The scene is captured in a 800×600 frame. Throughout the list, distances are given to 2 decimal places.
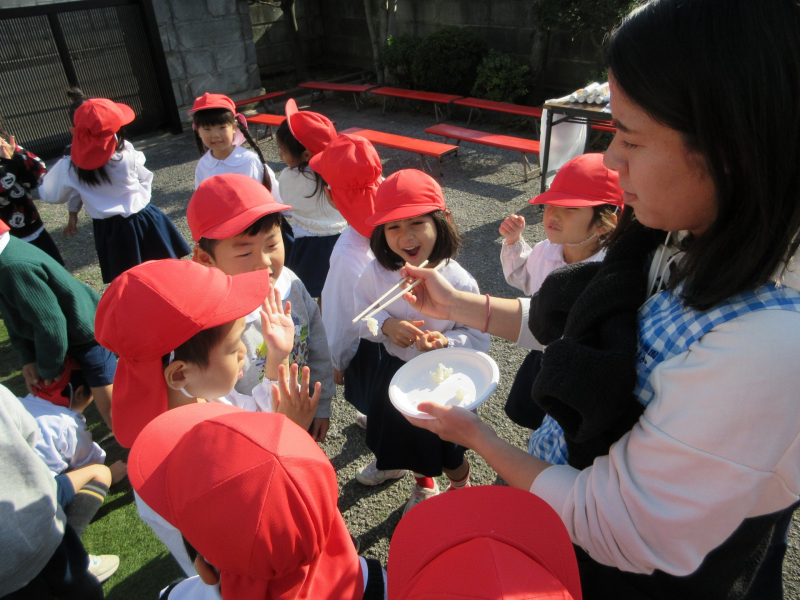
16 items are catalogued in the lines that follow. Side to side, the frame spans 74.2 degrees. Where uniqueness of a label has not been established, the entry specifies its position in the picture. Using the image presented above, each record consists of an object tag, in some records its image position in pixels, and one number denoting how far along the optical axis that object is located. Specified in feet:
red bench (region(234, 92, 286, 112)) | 35.45
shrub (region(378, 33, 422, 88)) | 36.94
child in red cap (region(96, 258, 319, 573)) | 5.37
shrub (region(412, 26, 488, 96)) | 34.63
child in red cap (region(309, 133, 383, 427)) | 9.20
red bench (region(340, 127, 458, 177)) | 24.81
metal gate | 29.00
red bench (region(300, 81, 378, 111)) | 36.27
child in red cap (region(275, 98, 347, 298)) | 13.61
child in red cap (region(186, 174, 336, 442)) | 8.19
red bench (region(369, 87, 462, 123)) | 32.55
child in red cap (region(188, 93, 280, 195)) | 15.17
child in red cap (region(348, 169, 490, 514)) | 8.54
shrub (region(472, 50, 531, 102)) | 32.53
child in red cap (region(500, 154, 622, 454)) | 8.88
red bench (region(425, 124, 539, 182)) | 24.27
